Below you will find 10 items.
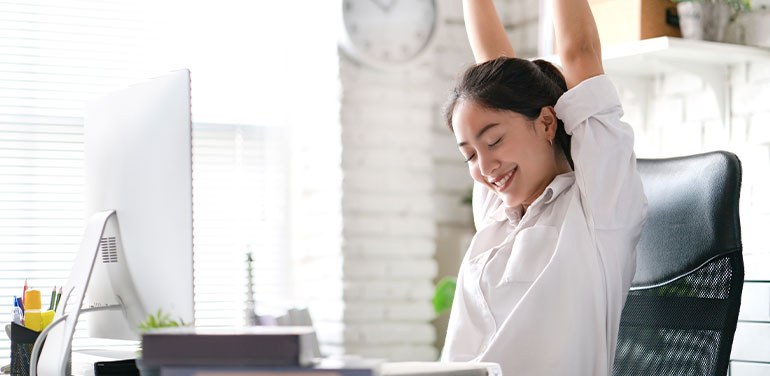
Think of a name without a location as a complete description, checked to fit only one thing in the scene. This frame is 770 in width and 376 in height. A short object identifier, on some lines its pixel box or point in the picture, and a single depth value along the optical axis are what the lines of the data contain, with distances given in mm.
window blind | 2824
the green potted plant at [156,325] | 917
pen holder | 1414
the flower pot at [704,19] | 2361
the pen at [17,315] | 1480
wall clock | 2990
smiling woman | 1348
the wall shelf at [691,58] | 2320
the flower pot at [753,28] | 2387
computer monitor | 1259
